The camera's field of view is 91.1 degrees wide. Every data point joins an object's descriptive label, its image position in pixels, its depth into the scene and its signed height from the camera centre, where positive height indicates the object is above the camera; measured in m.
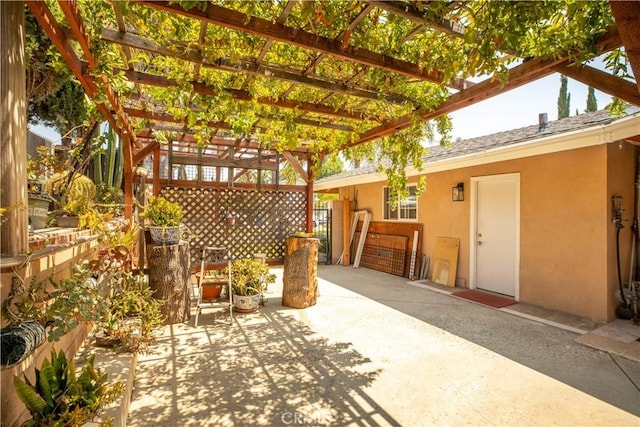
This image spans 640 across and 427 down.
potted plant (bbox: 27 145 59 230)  2.74 +0.35
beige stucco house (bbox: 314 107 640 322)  4.57 +0.10
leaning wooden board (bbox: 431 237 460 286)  6.83 -1.04
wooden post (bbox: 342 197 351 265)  9.80 -0.52
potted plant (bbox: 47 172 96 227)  3.30 +0.22
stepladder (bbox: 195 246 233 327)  4.57 -0.87
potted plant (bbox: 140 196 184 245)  4.34 -0.08
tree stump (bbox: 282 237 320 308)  5.25 -0.98
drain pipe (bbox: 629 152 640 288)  4.83 -0.14
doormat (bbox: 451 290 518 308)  5.50 -1.55
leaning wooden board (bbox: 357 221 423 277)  7.80 -0.45
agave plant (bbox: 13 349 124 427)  1.57 -0.97
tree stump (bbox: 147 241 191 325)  4.32 -0.89
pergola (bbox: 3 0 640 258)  2.04 +1.33
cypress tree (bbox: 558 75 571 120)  16.28 +6.00
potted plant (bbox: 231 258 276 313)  4.93 -1.11
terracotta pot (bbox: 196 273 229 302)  5.26 -1.24
